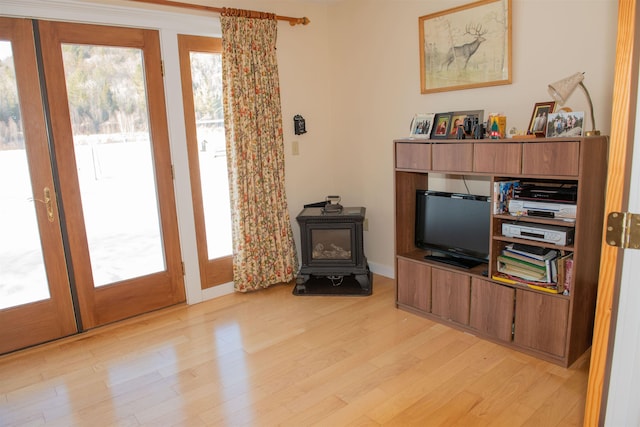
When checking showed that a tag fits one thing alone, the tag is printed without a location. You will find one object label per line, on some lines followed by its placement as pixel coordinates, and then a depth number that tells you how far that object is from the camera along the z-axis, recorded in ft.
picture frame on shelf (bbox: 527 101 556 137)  8.35
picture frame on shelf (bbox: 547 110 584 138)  7.80
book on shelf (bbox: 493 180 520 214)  8.83
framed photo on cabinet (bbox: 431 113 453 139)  9.93
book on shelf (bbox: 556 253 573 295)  8.10
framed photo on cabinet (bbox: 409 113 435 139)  10.21
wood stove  12.30
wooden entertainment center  7.81
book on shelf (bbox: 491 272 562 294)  8.33
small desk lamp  7.68
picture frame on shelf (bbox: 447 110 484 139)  9.38
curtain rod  10.39
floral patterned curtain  11.64
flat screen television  9.70
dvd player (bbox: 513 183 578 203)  7.93
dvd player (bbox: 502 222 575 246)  8.04
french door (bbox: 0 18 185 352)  9.37
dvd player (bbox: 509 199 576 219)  7.92
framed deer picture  9.71
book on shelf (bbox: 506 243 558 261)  8.39
